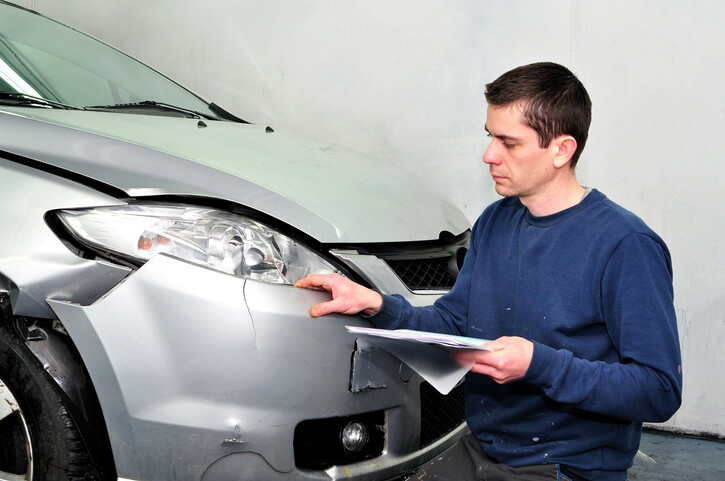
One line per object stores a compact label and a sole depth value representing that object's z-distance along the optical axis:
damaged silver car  1.39
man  1.18
